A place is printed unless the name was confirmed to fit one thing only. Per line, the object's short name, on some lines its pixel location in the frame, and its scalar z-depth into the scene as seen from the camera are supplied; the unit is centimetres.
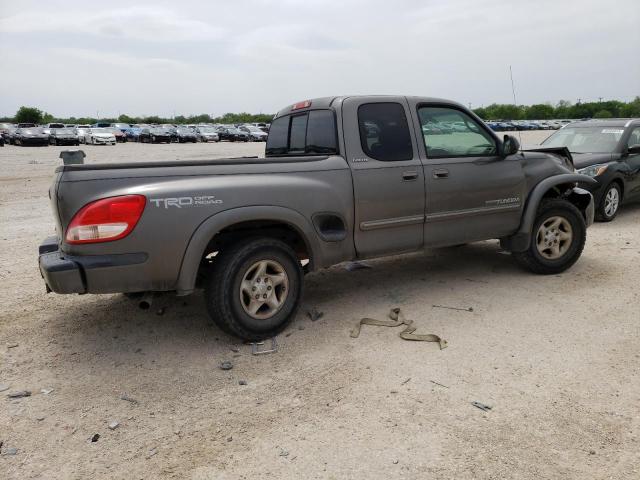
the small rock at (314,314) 468
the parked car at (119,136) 4694
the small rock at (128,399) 337
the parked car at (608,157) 877
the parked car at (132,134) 4747
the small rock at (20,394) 345
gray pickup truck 361
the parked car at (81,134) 4112
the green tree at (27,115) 8506
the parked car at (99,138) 3947
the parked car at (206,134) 4662
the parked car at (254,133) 4847
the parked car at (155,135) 4450
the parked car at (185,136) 4581
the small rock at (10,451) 286
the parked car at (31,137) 3719
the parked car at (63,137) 3922
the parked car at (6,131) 4067
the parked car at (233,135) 4847
